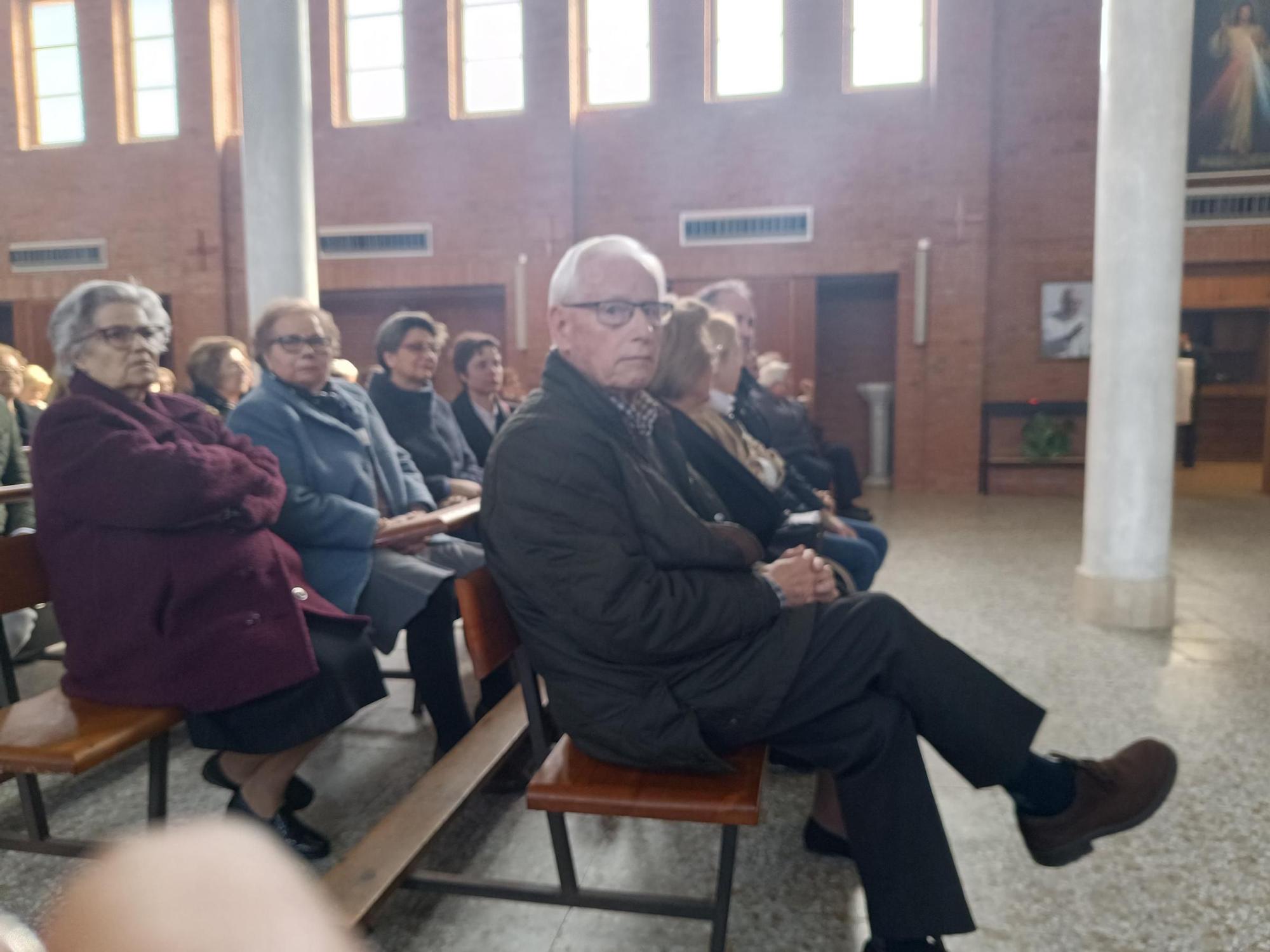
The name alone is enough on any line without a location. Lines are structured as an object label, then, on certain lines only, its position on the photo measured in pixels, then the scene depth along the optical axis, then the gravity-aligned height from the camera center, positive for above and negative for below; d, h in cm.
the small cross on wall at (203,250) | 1082 +110
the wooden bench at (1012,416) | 934 -64
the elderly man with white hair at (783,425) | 364 -37
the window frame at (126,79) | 1098 +303
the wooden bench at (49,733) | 176 -71
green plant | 921 -82
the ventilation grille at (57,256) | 1115 +108
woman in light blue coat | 256 -41
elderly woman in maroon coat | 198 -47
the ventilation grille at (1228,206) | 891 +129
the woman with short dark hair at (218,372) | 392 -8
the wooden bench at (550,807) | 162 -76
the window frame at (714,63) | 966 +283
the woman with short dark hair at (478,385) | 421 -15
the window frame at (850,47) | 941 +289
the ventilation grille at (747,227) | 970 +122
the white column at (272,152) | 425 +86
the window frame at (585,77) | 999 +281
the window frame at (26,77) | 1128 +314
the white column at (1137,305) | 396 +18
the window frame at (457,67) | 1023 +295
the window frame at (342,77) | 1045 +291
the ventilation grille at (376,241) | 1051 +117
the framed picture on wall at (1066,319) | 931 +29
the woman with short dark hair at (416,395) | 363 -17
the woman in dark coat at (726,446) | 243 -26
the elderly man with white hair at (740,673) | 166 -56
